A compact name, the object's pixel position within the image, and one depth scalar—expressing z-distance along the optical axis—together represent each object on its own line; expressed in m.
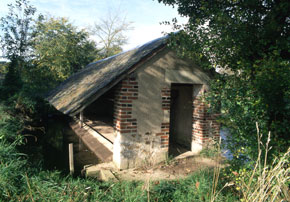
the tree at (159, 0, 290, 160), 2.66
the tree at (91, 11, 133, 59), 27.64
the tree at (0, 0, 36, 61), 15.60
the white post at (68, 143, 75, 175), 5.26
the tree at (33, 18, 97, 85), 17.58
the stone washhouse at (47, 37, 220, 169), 5.13
